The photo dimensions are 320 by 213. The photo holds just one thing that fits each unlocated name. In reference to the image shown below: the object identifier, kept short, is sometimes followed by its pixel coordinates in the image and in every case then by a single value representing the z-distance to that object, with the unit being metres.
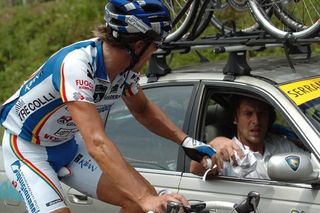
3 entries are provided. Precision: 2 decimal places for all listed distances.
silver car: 4.21
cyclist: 3.49
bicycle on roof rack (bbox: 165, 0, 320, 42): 5.18
